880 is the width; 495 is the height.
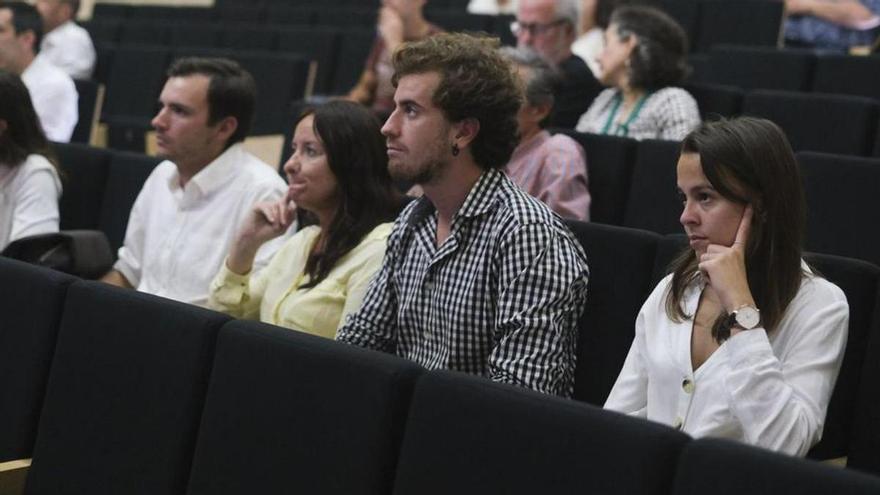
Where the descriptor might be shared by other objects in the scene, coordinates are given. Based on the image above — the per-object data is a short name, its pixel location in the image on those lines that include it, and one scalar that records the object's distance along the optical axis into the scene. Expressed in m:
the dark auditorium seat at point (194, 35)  9.28
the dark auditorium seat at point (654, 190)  4.27
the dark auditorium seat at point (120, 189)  4.86
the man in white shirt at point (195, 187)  4.30
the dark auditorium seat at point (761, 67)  6.10
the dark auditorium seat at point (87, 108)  7.22
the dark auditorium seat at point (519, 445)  1.92
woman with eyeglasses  5.06
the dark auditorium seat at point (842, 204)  3.81
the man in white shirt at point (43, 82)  6.79
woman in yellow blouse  3.56
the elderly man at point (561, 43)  5.47
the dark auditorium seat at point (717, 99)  5.26
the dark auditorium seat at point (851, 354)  2.78
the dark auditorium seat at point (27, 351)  2.91
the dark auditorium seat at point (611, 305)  3.01
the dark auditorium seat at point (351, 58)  8.27
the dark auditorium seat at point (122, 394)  2.57
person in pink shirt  4.32
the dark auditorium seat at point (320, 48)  8.42
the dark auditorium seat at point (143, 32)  9.64
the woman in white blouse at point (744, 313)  2.38
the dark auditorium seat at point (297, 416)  2.26
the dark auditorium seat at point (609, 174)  4.44
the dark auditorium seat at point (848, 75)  5.79
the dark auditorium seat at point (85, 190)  4.98
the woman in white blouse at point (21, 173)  4.66
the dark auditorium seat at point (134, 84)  8.17
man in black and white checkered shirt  2.90
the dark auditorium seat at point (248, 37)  8.94
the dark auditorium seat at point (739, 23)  7.45
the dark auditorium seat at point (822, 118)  4.84
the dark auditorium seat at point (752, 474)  1.72
